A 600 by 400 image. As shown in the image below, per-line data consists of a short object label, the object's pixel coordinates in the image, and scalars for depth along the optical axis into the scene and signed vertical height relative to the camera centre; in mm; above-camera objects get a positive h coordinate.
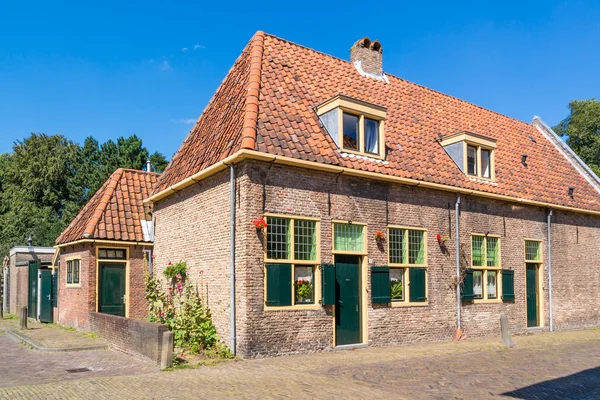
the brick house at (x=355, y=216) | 12359 +714
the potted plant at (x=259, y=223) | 11938 +427
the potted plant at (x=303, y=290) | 12656 -1119
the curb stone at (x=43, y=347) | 13312 -2588
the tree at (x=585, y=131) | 36938 +7678
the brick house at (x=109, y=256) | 17609 -429
